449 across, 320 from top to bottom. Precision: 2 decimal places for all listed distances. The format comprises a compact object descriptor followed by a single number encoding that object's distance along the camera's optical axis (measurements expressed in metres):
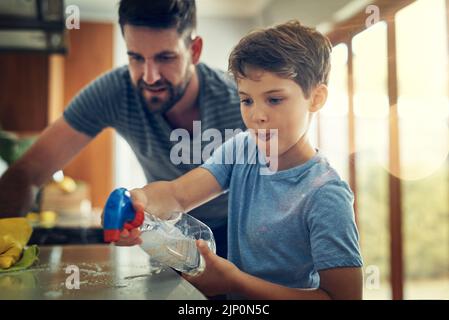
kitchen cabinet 3.14
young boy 0.62
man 0.86
